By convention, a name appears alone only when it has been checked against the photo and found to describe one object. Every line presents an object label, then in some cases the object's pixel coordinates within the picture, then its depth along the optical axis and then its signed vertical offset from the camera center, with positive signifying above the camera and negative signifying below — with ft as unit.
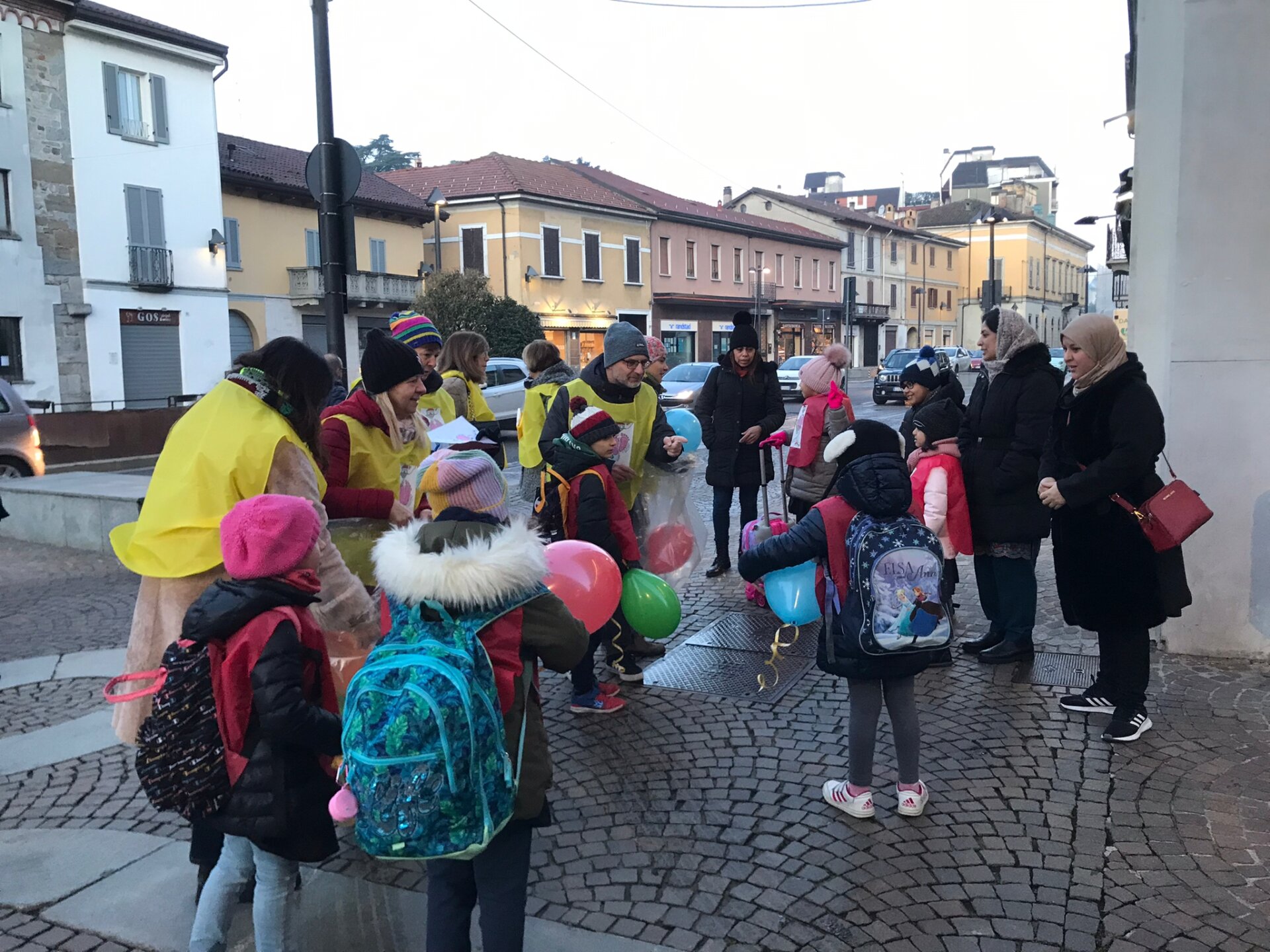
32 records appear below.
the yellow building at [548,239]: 118.83 +16.61
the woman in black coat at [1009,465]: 16.79 -1.72
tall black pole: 23.13 +3.92
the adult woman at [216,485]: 9.90 -1.08
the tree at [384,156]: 202.39 +44.90
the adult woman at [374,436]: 12.59 -0.80
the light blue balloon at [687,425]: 21.63 -1.21
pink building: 140.36 +14.43
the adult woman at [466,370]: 21.89 +0.09
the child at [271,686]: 8.30 -2.60
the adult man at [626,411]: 16.93 -0.70
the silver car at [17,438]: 39.17 -2.24
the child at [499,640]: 7.69 -2.20
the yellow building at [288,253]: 100.48 +13.27
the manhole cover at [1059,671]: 16.74 -5.33
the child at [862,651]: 11.39 -3.30
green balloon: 14.46 -3.44
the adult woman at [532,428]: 19.26 -1.08
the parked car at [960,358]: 140.87 +1.12
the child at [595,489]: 14.97 -1.78
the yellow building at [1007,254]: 234.79 +26.91
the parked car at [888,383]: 91.40 -1.49
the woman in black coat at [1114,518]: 13.84 -2.23
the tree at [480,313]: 98.17 +6.10
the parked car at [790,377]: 92.63 -0.88
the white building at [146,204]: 85.35 +15.85
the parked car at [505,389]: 65.77 -1.02
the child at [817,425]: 20.70 -1.19
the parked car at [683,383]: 76.07 -1.03
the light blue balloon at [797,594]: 13.82 -3.14
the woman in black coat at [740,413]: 23.91 -1.07
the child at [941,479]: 17.29 -1.99
